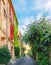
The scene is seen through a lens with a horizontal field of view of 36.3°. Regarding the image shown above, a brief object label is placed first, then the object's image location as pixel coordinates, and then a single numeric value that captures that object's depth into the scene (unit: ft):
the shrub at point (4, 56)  21.42
